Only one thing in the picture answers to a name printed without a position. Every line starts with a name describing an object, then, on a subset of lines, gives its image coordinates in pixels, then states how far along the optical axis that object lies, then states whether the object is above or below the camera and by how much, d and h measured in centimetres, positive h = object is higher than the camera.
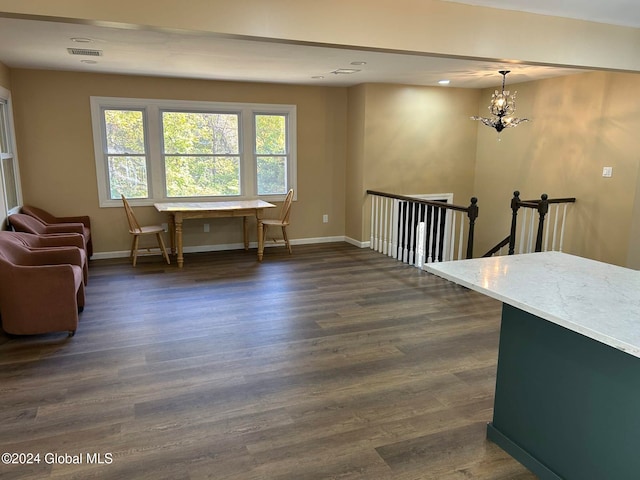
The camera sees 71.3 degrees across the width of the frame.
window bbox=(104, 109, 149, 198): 607 +0
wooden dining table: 575 -75
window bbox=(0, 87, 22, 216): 509 -7
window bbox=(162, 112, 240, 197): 637 +0
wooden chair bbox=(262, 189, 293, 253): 639 -96
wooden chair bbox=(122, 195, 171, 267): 575 -101
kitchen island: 164 -86
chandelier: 570 +59
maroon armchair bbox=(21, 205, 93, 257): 545 -85
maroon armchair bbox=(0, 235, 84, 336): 340 -111
